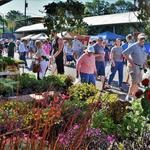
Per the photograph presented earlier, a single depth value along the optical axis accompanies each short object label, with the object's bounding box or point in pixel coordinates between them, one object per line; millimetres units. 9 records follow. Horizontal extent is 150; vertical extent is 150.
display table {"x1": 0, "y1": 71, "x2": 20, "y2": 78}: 11905
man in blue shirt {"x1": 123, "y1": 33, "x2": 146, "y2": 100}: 9711
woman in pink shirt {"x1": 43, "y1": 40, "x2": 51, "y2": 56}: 18491
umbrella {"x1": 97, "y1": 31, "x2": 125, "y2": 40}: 36650
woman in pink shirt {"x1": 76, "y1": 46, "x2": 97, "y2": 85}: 10148
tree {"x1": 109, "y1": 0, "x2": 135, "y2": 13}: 67538
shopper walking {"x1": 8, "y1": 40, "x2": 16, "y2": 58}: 22969
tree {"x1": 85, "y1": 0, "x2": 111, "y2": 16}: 64775
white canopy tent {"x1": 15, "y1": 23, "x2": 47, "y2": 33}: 61159
